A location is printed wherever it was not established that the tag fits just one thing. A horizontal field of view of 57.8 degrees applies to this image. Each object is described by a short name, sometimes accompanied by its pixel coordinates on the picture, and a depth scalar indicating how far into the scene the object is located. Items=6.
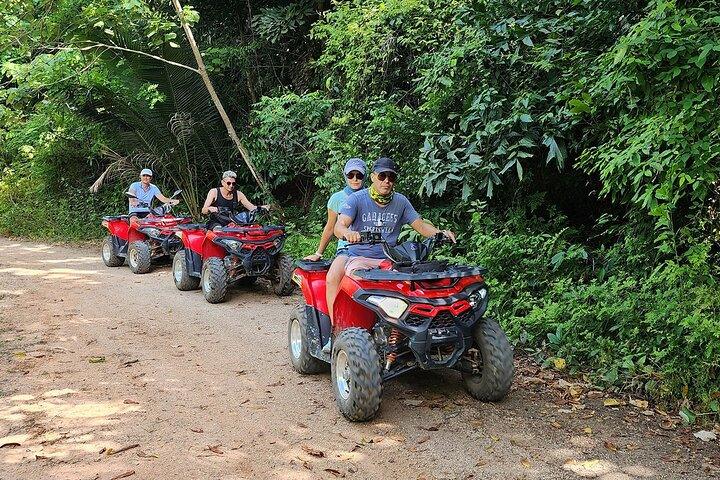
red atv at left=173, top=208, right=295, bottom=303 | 8.91
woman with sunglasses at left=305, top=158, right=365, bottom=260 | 5.97
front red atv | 4.45
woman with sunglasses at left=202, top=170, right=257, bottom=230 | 10.05
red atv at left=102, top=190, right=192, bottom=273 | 11.80
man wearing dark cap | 5.12
